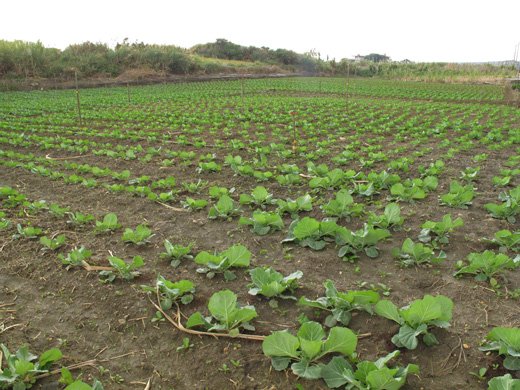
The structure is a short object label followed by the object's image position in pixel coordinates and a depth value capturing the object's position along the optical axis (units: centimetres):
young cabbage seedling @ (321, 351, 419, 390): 174
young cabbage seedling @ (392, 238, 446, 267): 302
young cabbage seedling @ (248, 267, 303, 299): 263
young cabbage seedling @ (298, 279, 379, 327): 234
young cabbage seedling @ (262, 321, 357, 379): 196
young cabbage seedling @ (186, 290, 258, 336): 231
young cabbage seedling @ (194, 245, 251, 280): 294
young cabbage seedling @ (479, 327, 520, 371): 193
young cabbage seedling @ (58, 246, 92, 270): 319
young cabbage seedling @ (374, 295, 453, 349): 211
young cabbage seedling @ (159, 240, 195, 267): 325
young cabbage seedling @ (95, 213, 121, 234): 388
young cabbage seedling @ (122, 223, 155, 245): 357
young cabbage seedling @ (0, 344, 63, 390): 199
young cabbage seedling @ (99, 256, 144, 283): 293
